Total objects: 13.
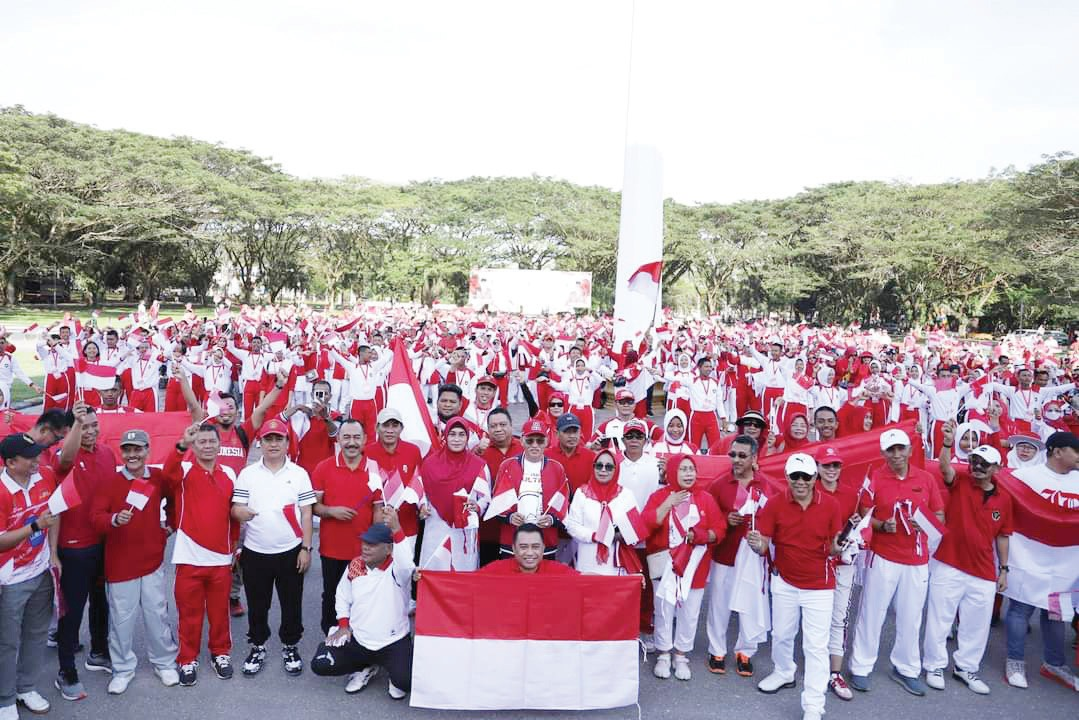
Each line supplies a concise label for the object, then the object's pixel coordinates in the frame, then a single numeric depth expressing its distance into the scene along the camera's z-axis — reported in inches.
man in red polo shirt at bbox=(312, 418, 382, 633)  200.8
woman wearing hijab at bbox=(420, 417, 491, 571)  209.5
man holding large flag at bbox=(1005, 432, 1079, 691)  208.1
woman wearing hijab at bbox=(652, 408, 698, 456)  268.4
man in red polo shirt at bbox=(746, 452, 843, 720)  185.9
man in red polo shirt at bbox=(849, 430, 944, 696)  198.7
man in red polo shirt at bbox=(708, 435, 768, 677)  205.4
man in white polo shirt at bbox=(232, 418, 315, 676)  191.6
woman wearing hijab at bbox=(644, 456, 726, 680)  200.8
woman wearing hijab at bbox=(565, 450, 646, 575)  198.7
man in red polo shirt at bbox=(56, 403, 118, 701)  180.7
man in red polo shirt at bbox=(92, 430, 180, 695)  183.6
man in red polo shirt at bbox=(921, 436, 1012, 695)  204.1
